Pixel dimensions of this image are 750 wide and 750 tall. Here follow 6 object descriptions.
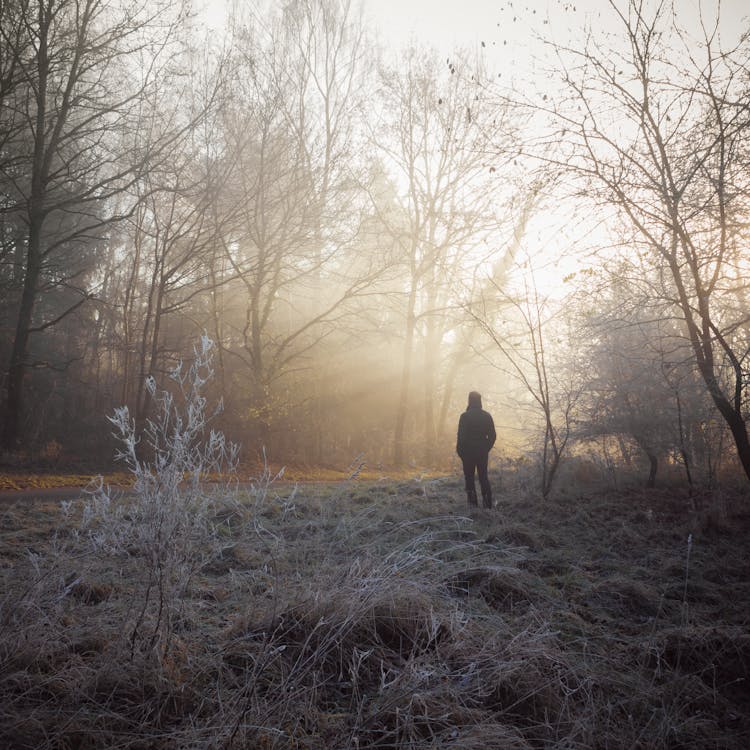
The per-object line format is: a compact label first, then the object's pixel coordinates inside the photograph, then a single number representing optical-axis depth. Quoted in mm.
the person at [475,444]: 8133
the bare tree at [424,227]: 18359
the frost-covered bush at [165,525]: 2809
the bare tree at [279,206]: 15383
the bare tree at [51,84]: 11109
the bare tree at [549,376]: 8352
